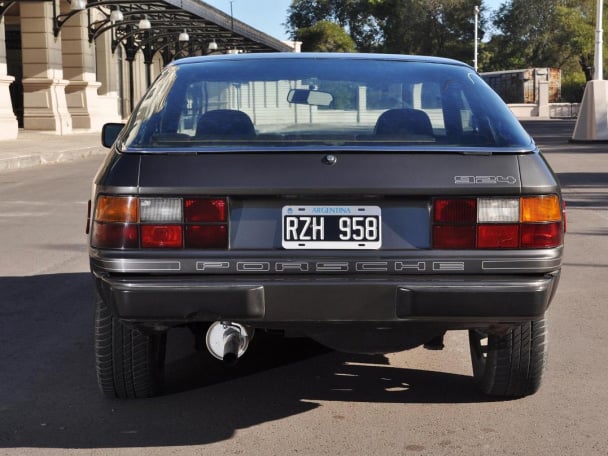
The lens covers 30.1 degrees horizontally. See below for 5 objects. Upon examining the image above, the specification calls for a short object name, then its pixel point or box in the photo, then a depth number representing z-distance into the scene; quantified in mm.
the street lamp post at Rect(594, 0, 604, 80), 31516
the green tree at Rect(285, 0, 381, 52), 123875
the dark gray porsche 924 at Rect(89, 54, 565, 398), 3943
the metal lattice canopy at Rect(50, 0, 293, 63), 36688
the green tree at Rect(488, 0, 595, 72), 86750
